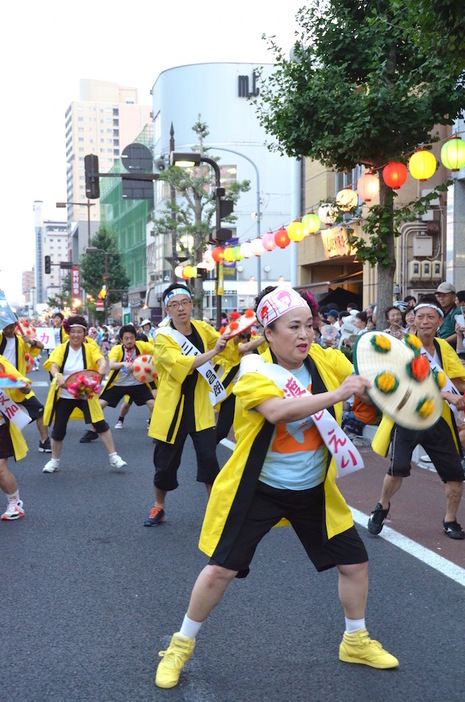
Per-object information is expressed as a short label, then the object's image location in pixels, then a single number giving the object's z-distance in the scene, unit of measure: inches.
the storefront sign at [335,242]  861.2
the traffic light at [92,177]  713.0
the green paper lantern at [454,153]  443.2
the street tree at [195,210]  1147.3
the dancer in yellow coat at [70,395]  332.8
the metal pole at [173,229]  1005.0
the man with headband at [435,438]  209.9
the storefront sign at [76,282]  2989.7
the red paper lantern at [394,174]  457.4
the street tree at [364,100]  436.5
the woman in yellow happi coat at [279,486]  129.0
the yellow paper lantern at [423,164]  445.1
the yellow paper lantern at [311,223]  664.9
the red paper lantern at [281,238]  738.8
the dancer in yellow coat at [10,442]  243.9
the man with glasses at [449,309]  370.0
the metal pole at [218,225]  645.9
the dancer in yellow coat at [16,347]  327.0
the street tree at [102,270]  2691.9
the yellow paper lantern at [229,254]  842.8
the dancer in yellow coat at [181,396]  227.5
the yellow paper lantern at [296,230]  678.1
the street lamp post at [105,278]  2112.9
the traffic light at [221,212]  641.6
